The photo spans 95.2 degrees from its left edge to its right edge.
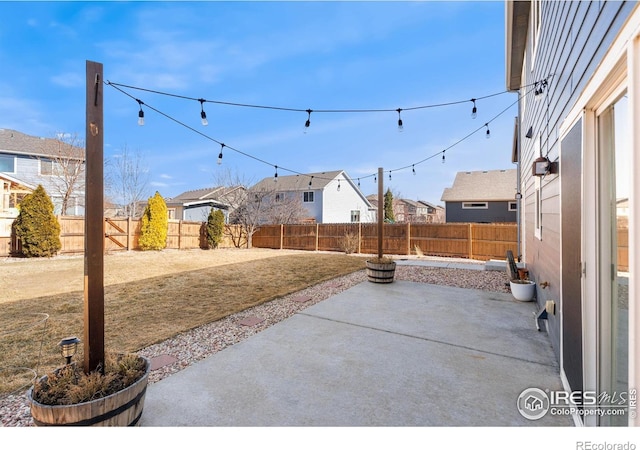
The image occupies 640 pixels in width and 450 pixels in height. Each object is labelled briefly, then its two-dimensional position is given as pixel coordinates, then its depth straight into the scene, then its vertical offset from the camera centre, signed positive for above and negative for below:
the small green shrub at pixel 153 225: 12.97 +0.04
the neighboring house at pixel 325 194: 22.27 +2.52
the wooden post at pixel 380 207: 6.68 +0.44
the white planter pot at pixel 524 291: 4.89 -1.09
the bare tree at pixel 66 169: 14.78 +2.98
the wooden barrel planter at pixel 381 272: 6.23 -0.98
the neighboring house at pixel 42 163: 15.07 +3.36
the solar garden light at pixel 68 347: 1.81 -0.76
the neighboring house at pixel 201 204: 17.97 +1.70
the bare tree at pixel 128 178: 18.11 +3.03
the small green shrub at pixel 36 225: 9.92 +0.03
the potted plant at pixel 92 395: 1.51 -0.94
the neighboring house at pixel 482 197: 18.08 +1.83
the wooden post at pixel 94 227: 1.88 -0.01
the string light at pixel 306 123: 3.52 +1.83
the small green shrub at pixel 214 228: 15.09 -0.10
